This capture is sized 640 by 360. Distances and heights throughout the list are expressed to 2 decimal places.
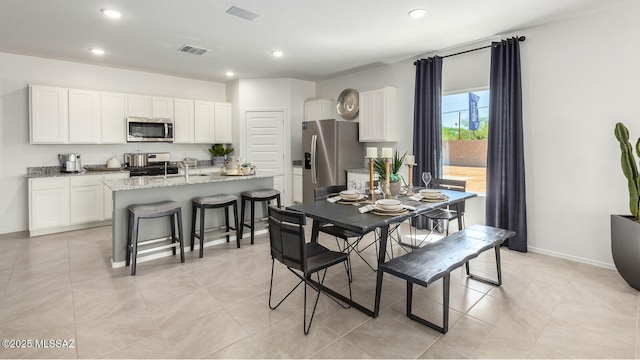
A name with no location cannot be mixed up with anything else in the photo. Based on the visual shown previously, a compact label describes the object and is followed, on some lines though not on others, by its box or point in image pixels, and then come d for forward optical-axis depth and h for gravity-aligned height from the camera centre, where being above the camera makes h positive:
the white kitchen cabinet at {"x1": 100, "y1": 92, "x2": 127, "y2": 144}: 5.38 +1.04
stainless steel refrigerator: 5.68 +0.48
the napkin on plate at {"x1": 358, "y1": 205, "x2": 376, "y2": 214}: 2.65 -0.26
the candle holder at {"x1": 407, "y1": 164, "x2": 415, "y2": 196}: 3.41 -0.12
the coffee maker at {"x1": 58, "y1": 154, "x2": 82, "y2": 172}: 5.05 +0.26
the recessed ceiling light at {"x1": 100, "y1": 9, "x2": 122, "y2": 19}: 3.31 +1.73
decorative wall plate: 6.04 +1.41
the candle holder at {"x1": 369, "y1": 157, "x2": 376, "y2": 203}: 3.22 -0.14
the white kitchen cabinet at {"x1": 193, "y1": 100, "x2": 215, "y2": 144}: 6.35 +1.13
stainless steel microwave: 5.60 +0.87
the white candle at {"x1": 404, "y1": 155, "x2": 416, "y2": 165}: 3.31 +0.17
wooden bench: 2.21 -0.63
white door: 6.60 +0.76
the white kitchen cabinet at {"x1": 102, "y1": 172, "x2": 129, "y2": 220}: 5.20 -0.35
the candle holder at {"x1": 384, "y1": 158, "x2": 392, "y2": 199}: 3.17 -0.06
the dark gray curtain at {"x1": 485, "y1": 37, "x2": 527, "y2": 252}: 3.92 +0.39
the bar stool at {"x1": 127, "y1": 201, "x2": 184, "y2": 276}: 3.31 -0.45
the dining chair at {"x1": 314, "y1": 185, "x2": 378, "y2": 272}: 3.17 -0.53
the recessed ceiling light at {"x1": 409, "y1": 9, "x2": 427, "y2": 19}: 3.37 +1.75
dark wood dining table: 2.36 -0.31
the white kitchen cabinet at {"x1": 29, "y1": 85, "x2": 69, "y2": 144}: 4.77 +0.98
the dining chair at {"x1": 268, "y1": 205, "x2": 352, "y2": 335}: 2.25 -0.53
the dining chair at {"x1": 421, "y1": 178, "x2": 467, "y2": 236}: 3.68 -0.38
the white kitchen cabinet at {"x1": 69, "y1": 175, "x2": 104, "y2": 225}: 4.94 -0.31
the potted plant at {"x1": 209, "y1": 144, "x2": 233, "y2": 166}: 6.64 +0.52
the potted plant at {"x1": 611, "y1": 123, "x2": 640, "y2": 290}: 2.85 -0.48
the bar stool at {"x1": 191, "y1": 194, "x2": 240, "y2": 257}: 3.83 -0.33
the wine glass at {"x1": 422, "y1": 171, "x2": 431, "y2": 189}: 3.34 +0.00
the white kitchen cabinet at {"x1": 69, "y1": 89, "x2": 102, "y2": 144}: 5.08 +0.99
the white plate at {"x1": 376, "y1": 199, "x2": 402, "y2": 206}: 2.73 -0.22
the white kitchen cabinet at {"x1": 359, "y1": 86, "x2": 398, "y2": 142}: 5.34 +1.08
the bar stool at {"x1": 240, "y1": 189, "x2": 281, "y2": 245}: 4.32 -0.27
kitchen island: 3.54 -0.19
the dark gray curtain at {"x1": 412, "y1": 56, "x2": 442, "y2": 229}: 4.75 +0.87
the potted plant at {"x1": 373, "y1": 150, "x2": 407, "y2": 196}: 3.24 +0.03
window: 4.52 +0.58
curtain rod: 3.89 +1.73
